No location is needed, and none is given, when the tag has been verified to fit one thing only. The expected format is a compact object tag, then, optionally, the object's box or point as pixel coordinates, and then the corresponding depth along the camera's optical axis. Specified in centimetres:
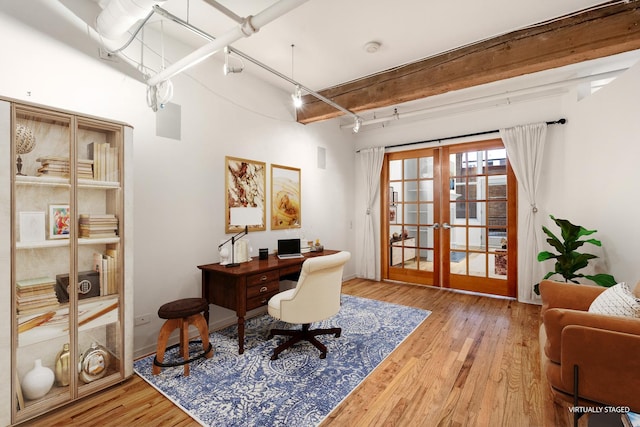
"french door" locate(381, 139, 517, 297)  420
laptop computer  339
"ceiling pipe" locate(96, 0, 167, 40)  165
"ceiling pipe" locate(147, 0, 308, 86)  161
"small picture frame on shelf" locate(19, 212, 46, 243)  174
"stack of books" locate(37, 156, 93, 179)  185
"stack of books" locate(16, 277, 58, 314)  171
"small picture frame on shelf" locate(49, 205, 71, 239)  186
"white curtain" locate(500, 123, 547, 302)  382
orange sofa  140
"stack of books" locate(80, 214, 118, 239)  200
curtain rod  371
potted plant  294
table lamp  282
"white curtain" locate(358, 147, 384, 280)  520
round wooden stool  221
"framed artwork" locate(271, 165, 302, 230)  381
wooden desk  252
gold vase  188
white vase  174
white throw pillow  164
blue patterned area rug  181
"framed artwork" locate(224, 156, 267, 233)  322
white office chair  233
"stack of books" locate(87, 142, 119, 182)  206
